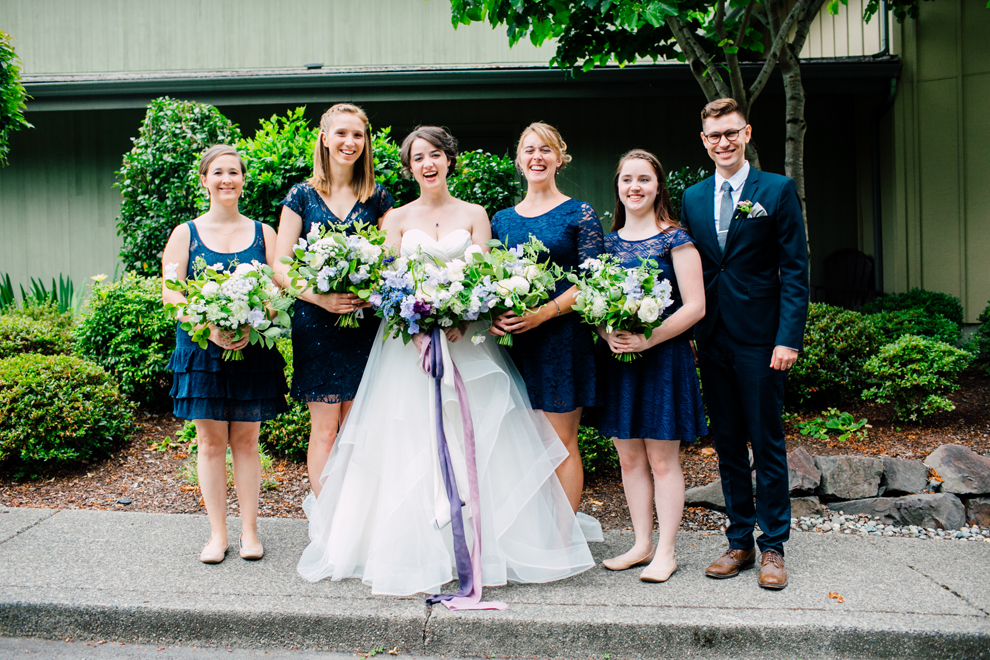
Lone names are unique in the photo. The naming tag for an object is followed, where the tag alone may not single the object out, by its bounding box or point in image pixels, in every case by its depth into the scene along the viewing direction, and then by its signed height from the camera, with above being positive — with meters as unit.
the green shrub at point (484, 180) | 5.82 +1.22
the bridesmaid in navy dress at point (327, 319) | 3.56 +0.04
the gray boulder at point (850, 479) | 4.66 -1.10
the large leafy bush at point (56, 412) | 4.90 -0.59
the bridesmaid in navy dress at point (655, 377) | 3.28 -0.27
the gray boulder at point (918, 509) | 4.53 -1.28
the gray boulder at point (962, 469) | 4.64 -1.06
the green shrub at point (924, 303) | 8.04 +0.15
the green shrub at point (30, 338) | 6.32 -0.05
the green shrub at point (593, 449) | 4.94 -0.91
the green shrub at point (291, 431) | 5.17 -0.79
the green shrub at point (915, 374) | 5.52 -0.47
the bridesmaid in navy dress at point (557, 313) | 3.42 +0.05
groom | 3.23 +0.05
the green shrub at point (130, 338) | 5.98 -0.06
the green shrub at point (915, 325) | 7.25 -0.10
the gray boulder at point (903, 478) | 4.71 -1.11
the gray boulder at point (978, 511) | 4.58 -1.31
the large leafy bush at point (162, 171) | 7.17 +1.68
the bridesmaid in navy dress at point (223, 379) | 3.47 -0.25
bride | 3.29 -0.73
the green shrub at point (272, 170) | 5.41 +1.25
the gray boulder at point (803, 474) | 4.63 -1.05
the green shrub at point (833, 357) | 5.87 -0.34
